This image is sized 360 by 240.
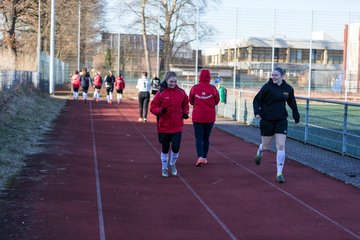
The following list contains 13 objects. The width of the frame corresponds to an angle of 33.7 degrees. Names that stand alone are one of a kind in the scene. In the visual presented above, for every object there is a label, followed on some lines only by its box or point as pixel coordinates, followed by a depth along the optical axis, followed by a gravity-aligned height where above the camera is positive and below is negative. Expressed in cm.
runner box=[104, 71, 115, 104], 3239 -47
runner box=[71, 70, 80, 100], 3341 -48
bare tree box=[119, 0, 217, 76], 4997 +489
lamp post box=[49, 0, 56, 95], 3778 +162
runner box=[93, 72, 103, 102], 3253 -43
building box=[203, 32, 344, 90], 4247 +153
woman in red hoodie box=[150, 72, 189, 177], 991 -59
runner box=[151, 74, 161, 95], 2238 -25
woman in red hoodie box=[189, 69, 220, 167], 1138 -62
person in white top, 2109 -63
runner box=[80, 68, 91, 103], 3232 -33
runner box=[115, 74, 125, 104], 3147 -50
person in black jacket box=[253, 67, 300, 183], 965 -48
